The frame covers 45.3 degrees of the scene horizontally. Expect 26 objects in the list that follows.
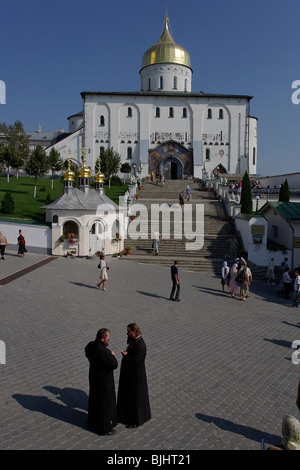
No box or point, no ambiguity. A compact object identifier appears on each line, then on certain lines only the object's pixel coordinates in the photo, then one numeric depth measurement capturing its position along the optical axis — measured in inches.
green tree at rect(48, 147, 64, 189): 1721.2
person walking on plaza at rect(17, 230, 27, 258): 753.6
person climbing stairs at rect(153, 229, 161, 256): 857.1
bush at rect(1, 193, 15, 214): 972.6
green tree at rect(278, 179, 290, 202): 1120.2
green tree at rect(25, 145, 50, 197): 1350.9
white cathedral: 2052.2
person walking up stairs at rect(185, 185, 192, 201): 1283.0
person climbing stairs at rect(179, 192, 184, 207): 1151.0
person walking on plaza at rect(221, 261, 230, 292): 598.9
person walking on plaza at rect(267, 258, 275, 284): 714.8
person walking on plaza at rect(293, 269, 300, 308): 537.0
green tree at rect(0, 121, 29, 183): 2047.2
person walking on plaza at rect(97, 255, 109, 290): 547.8
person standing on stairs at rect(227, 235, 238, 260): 834.2
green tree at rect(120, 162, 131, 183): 1966.0
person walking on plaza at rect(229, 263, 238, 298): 568.7
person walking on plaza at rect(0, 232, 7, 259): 722.8
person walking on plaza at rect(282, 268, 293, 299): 598.9
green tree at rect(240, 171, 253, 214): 1063.0
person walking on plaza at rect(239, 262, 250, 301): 554.0
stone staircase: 816.9
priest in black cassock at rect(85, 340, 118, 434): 202.8
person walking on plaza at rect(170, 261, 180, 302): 516.8
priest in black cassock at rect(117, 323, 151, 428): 211.5
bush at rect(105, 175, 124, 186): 1777.7
